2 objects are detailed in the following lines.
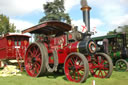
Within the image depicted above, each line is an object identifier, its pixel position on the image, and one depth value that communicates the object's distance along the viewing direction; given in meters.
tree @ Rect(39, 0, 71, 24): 15.72
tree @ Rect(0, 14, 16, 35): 17.86
